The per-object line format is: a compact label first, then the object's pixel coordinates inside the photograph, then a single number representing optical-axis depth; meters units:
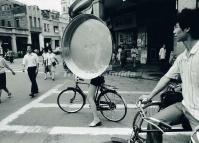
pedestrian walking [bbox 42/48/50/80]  14.35
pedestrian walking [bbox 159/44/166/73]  14.63
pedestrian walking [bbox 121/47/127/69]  17.50
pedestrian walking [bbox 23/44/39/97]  9.54
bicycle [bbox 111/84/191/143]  2.71
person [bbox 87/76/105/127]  5.34
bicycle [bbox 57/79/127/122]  5.85
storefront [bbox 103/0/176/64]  17.30
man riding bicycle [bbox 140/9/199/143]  2.45
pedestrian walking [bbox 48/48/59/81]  14.21
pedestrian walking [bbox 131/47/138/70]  17.87
